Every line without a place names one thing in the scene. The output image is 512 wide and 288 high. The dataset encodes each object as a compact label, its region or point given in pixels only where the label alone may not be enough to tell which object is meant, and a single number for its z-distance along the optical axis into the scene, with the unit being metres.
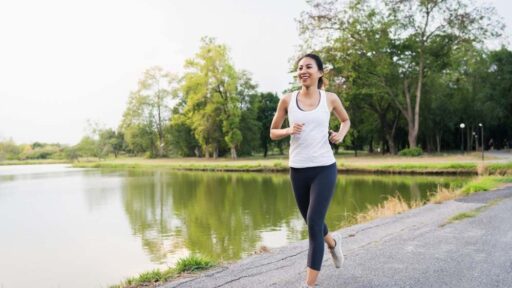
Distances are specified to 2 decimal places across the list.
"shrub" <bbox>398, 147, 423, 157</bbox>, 32.66
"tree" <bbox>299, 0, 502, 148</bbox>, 32.53
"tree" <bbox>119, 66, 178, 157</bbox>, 60.03
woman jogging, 3.41
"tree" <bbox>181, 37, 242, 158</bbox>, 47.16
